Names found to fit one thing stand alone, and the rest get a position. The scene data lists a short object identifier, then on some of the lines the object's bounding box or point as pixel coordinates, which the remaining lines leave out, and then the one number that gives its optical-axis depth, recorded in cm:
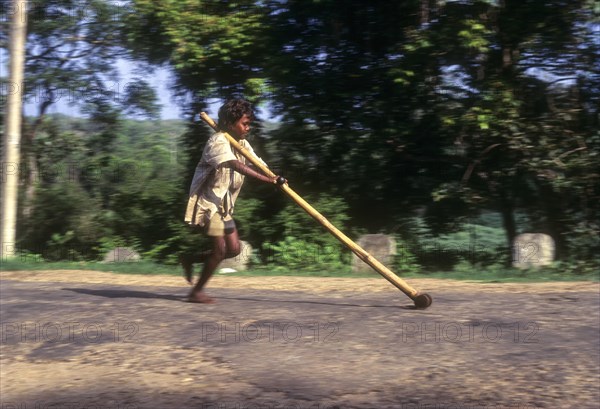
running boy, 662
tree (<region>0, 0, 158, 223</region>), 1575
